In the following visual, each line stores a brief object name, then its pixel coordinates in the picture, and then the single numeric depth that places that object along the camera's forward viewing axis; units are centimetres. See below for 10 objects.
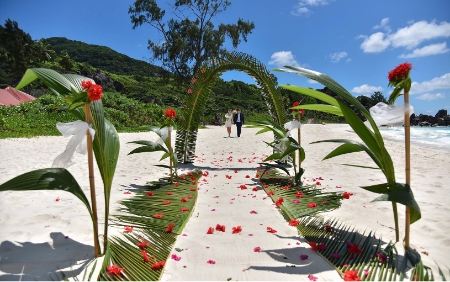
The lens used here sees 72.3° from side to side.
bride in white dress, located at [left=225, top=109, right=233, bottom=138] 1448
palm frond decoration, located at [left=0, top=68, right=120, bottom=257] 185
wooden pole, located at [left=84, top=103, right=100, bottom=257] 201
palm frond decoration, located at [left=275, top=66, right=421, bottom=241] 224
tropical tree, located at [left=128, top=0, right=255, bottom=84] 2306
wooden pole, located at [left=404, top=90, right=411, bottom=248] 220
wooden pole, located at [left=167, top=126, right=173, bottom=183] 468
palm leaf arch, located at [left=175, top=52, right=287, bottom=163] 596
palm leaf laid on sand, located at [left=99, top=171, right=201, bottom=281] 200
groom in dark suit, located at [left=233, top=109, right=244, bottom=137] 1429
